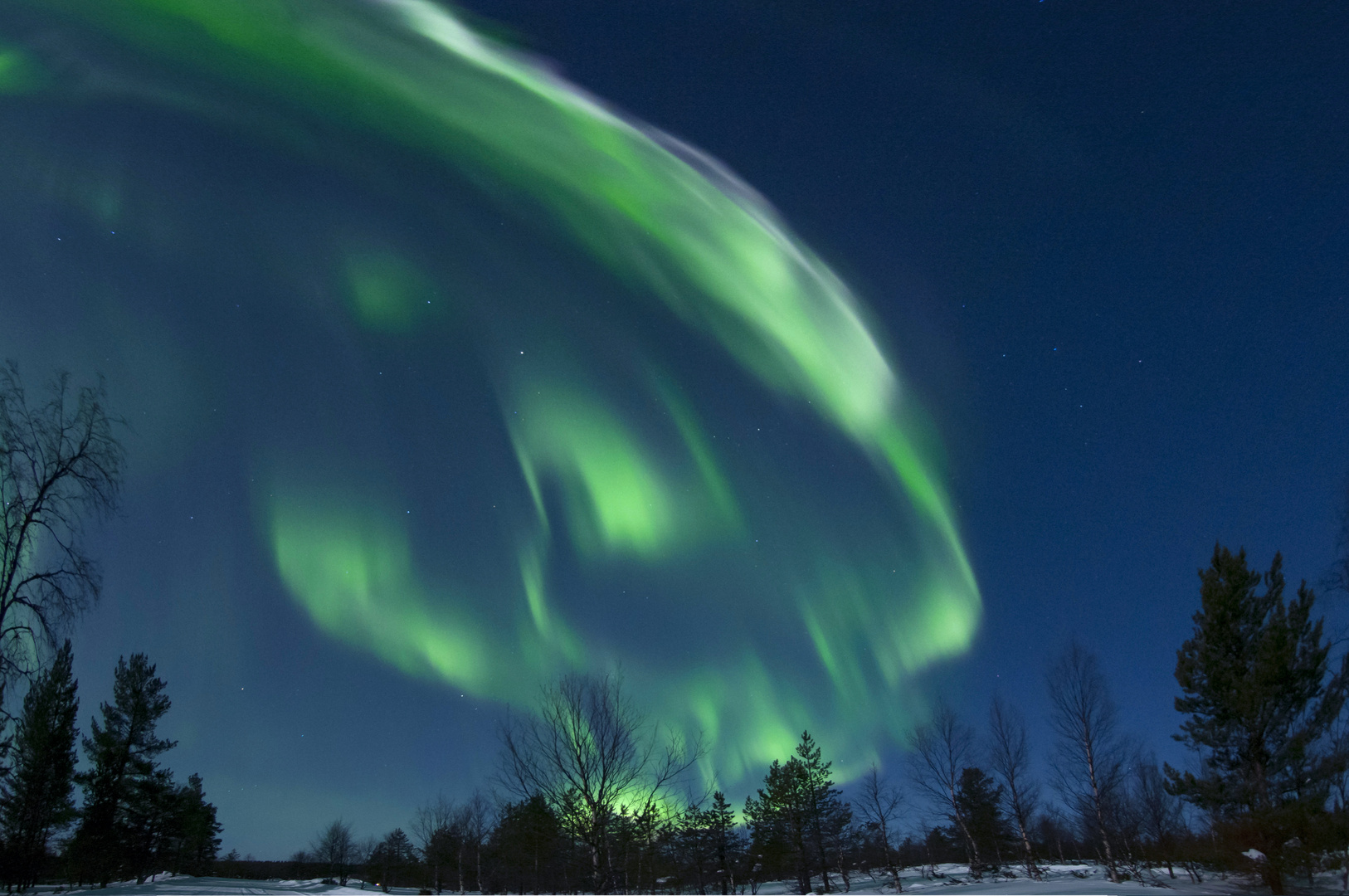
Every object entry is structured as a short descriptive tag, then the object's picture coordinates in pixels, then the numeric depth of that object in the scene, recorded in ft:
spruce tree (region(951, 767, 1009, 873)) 166.20
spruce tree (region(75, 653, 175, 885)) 117.50
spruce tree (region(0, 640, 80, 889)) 86.58
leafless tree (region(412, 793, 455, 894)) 227.40
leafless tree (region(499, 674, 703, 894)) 71.20
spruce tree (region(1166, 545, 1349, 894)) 75.05
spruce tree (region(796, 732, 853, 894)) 171.32
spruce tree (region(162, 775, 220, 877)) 137.18
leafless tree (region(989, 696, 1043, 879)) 133.90
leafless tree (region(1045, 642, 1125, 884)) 124.06
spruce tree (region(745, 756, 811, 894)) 172.35
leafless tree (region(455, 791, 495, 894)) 212.02
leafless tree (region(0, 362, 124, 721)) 56.95
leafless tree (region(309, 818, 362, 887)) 311.88
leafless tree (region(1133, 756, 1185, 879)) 133.18
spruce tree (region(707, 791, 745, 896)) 175.32
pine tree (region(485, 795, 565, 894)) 180.26
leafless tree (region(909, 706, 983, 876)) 135.66
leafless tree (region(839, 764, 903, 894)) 159.00
